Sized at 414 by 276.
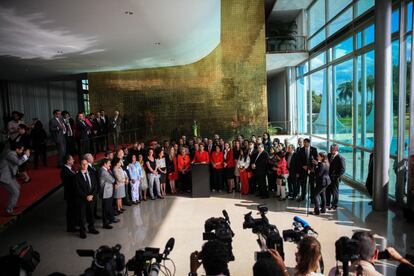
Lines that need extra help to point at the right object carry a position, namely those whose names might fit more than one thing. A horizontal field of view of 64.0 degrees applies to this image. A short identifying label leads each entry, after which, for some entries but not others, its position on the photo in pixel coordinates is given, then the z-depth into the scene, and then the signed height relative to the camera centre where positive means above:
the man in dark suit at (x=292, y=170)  9.31 -1.61
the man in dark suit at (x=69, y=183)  7.05 -1.36
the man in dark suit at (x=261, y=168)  9.86 -1.61
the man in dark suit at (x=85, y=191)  7.02 -1.55
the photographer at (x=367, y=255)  2.99 -1.34
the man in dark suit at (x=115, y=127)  13.90 -0.37
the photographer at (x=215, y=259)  2.55 -1.11
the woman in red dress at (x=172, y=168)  10.42 -1.64
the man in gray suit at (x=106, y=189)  7.67 -1.63
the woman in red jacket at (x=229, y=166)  10.63 -1.65
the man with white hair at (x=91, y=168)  7.25 -1.11
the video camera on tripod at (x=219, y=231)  3.47 -1.25
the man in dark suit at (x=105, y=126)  12.88 -0.30
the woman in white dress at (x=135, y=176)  9.35 -1.68
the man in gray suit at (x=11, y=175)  6.49 -1.07
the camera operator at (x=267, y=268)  2.41 -1.13
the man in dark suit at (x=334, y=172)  8.20 -1.51
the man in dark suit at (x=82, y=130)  10.71 -0.37
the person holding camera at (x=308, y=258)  2.85 -1.26
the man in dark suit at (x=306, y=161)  8.91 -1.32
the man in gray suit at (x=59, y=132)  9.38 -0.34
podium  10.34 -2.01
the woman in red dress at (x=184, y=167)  10.66 -1.65
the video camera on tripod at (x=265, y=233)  3.71 -1.38
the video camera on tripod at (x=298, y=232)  3.70 -1.37
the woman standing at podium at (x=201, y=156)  10.73 -1.31
